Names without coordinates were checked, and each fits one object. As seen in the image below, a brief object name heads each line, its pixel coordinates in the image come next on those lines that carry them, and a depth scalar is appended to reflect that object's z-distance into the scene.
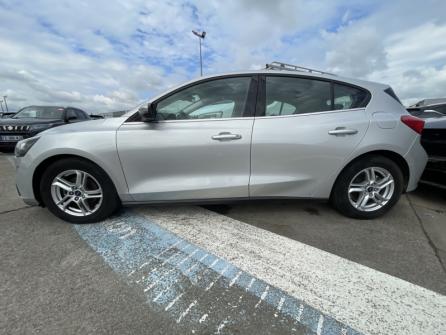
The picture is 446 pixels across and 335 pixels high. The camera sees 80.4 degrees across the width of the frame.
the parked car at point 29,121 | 6.86
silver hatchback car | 2.63
